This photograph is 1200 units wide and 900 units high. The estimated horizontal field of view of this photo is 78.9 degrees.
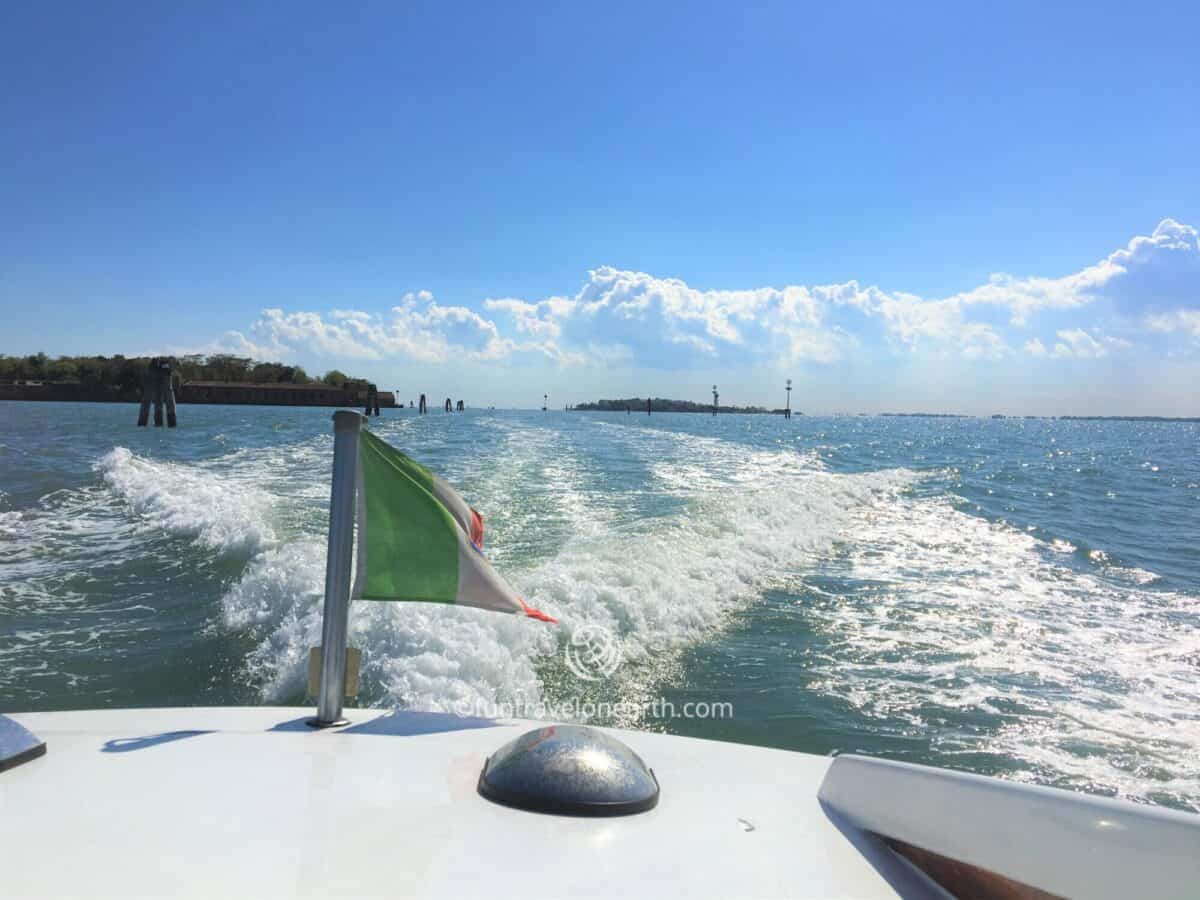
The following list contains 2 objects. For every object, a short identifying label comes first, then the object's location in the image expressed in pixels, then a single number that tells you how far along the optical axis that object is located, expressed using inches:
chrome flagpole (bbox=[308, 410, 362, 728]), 94.2
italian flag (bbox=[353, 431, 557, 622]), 97.1
